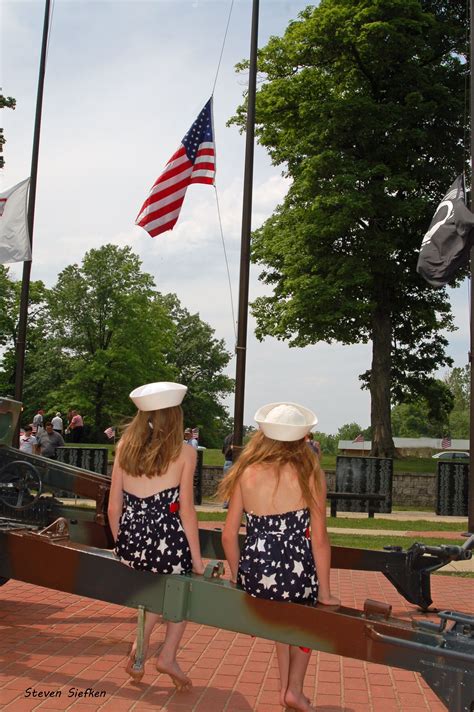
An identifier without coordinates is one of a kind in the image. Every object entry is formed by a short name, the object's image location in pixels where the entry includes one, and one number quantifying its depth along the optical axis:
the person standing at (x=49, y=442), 21.02
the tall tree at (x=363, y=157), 27.00
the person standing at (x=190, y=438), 23.08
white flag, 18.00
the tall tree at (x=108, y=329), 53.06
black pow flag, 13.22
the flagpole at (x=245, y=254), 15.31
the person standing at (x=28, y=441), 21.39
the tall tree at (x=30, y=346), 56.34
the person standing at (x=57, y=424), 28.14
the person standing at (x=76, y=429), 29.52
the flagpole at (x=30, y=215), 19.67
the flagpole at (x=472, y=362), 13.73
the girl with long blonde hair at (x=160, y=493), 4.53
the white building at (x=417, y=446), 59.94
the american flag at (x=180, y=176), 14.39
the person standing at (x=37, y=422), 24.61
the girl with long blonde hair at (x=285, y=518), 4.07
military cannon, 3.49
